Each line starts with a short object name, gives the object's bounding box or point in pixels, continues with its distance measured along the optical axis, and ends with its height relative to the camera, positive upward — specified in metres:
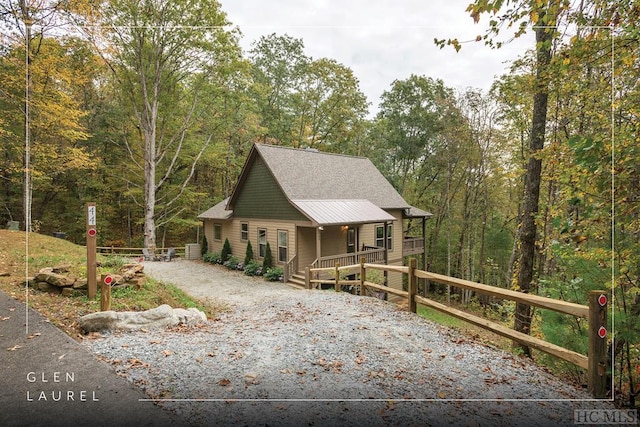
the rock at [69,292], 5.83 -1.47
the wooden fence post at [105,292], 4.97 -1.27
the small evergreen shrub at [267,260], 14.23 -2.13
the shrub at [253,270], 14.28 -2.58
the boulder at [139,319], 4.53 -1.67
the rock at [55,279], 5.88 -1.24
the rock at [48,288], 5.94 -1.42
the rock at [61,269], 6.57 -1.18
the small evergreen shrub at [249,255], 15.06 -2.00
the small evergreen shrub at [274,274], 13.35 -2.61
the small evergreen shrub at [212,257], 17.07 -2.42
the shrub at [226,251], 16.81 -2.03
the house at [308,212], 13.69 +0.10
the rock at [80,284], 5.94 -1.34
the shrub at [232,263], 15.74 -2.51
